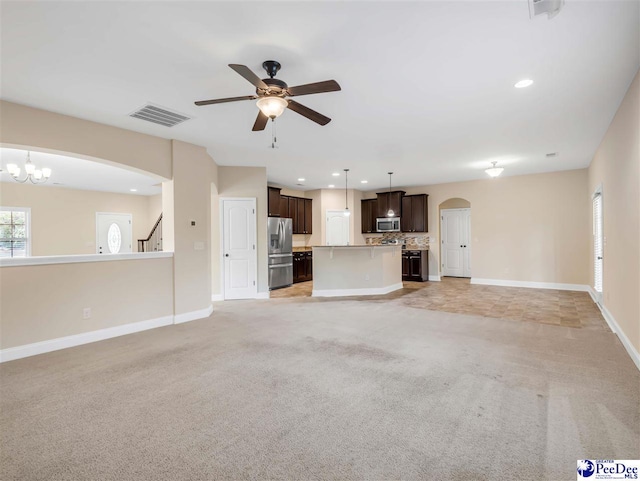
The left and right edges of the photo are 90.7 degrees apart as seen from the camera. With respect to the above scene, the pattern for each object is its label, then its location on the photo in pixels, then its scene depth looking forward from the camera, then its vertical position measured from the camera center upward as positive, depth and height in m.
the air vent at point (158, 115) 3.70 +1.55
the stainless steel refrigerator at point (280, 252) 7.79 -0.29
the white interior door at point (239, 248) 6.53 -0.16
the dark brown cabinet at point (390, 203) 9.45 +1.10
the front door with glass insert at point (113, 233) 9.19 +0.28
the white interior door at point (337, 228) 9.76 +0.35
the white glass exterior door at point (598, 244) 5.29 -0.14
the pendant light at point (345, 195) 7.65 +1.36
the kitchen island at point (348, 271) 6.96 -0.70
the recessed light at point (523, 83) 3.09 +1.53
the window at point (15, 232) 7.56 +0.27
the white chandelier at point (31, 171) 5.45 +1.31
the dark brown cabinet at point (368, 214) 9.98 +0.79
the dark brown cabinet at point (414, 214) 9.14 +0.73
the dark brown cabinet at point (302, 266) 8.88 -0.76
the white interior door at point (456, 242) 9.64 -0.12
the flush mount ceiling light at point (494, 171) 6.43 +1.37
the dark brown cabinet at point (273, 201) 7.95 +1.00
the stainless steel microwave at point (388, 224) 9.52 +0.45
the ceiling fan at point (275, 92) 2.45 +1.19
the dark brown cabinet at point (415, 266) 8.92 -0.78
